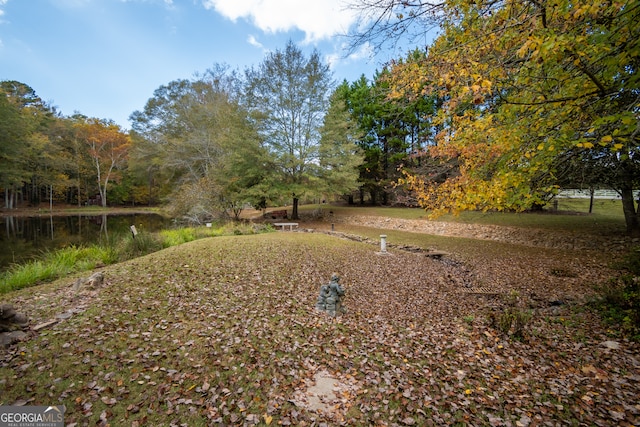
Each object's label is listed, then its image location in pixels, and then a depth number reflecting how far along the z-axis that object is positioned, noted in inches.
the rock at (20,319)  145.3
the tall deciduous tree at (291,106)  727.7
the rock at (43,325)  145.8
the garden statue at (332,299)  201.3
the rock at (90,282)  206.7
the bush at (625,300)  160.7
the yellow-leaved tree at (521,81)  111.0
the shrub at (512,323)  170.7
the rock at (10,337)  131.0
